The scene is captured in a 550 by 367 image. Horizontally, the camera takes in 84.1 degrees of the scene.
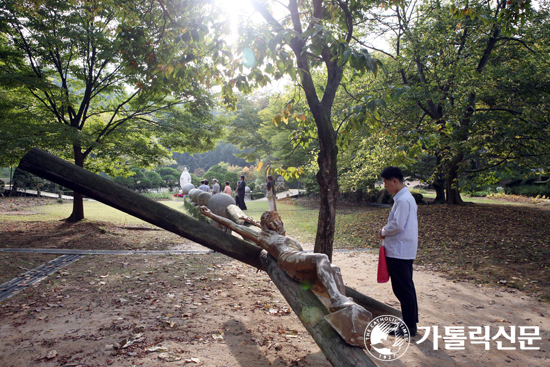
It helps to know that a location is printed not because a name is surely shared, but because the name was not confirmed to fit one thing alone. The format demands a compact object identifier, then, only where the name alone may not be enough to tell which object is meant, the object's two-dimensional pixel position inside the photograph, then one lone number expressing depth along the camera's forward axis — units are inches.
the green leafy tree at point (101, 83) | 221.0
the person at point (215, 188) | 549.3
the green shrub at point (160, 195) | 1007.0
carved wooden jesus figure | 104.3
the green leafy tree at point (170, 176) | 1322.6
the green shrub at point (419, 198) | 649.8
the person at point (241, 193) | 647.1
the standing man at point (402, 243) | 131.3
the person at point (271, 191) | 523.5
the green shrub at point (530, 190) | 780.6
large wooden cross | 123.0
